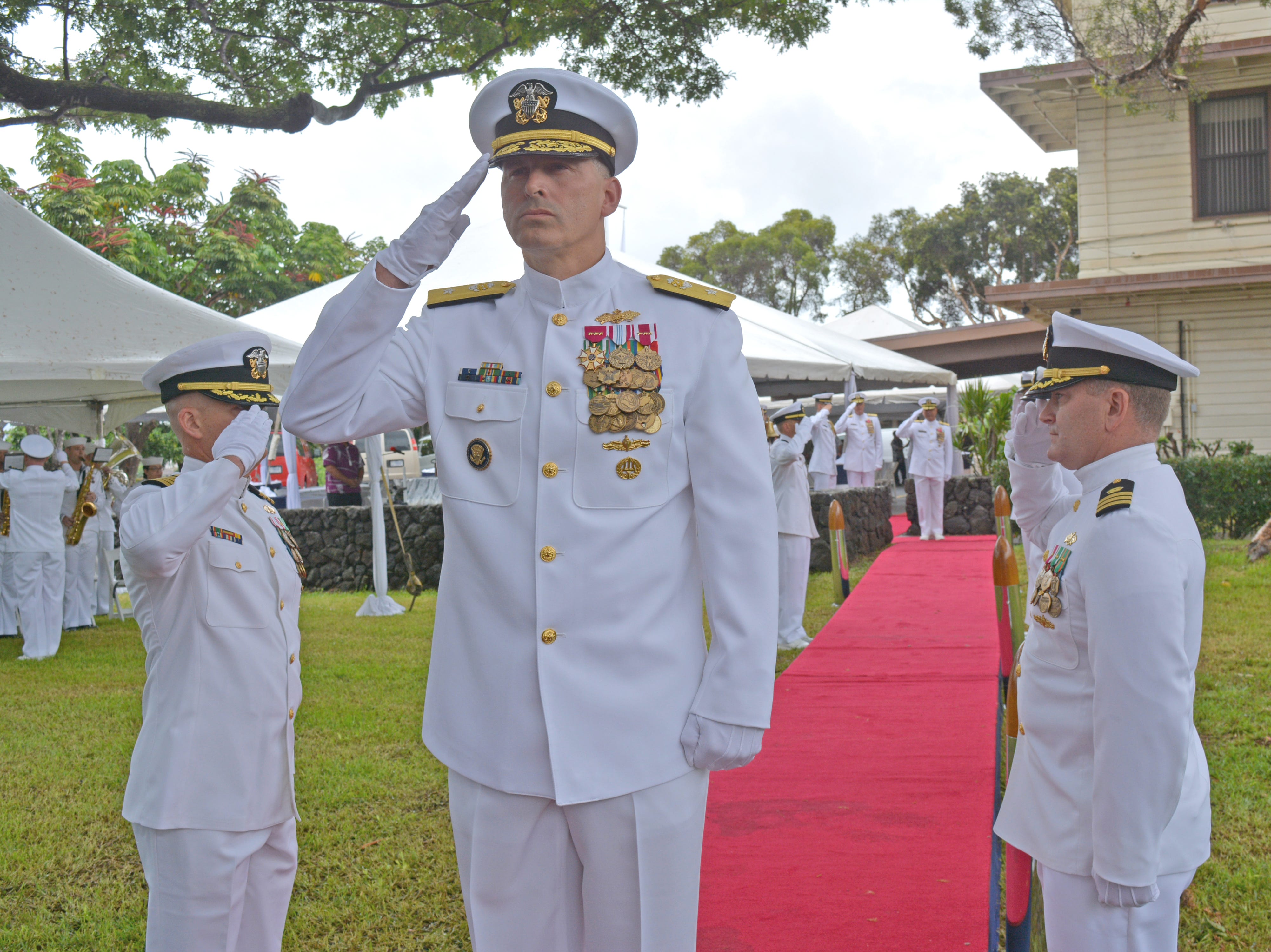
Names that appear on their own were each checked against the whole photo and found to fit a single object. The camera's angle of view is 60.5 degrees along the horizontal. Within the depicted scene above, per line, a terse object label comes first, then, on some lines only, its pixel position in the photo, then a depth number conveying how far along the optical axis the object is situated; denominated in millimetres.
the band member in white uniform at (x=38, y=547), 10070
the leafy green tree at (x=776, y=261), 45656
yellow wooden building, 15797
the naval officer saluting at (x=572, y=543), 1918
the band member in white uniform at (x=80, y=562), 11547
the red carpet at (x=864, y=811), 3352
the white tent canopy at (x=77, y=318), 7379
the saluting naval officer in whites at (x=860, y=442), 18250
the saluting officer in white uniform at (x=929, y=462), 15180
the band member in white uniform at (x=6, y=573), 10656
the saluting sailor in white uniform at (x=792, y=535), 9008
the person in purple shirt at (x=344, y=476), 15133
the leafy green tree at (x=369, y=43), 7906
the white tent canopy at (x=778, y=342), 11469
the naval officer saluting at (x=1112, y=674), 2061
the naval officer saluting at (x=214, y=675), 2455
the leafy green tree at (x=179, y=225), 22500
